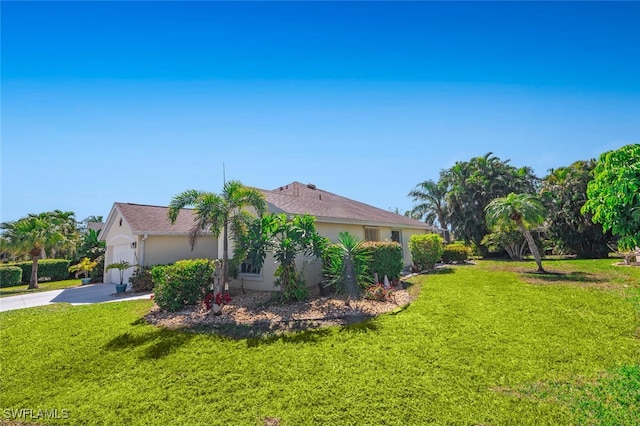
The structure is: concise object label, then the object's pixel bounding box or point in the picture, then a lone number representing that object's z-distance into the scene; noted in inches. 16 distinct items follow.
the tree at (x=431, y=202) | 1395.4
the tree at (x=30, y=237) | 685.9
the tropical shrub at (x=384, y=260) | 449.7
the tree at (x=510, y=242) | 906.7
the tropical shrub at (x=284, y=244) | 360.2
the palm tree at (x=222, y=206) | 350.9
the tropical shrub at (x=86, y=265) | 705.4
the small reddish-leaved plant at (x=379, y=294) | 374.6
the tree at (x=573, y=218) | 936.3
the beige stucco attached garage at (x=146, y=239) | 609.3
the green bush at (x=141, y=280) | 552.4
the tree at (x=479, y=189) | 1134.4
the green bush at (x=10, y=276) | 758.7
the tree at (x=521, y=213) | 582.9
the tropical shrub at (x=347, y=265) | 368.8
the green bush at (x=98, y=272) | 759.7
